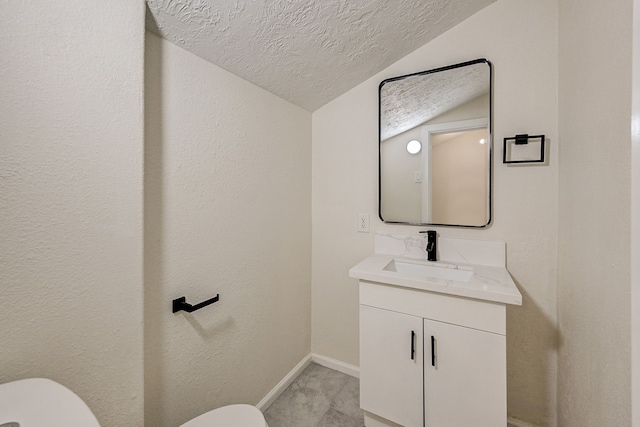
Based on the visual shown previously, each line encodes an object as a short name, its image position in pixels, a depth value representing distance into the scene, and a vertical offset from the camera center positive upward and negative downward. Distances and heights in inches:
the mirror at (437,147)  60.1 +15.4
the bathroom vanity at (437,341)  45.7 -23.9
